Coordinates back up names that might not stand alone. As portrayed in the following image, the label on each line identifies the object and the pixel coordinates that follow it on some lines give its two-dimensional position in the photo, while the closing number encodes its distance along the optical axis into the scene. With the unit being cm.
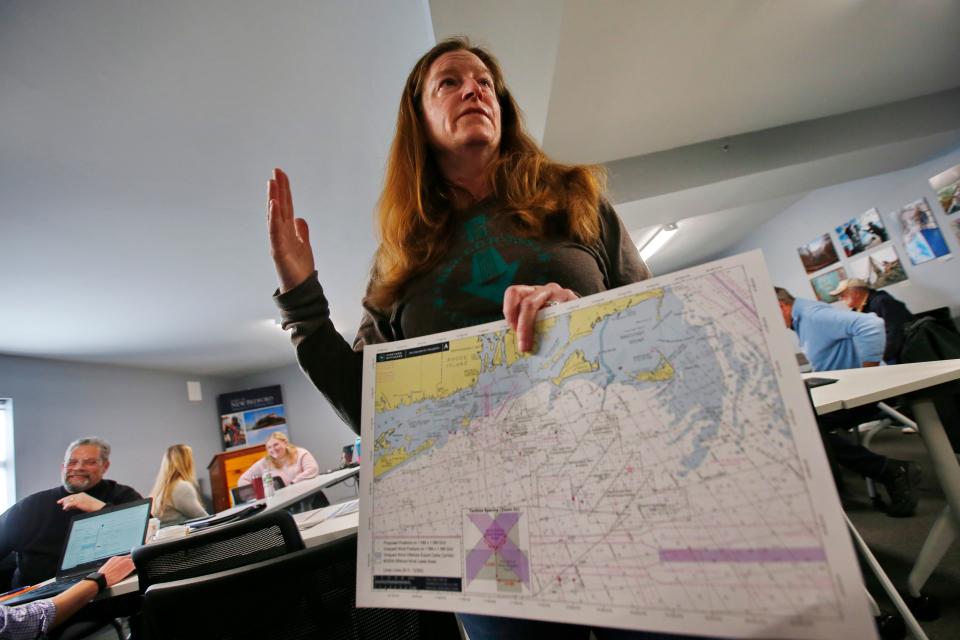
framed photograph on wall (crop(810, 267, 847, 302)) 542
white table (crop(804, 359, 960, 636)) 129
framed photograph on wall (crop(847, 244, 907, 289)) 466
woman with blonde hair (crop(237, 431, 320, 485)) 459
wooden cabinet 643
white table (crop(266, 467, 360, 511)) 295
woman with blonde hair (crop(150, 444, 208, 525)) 375
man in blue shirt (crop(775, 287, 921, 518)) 234
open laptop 181
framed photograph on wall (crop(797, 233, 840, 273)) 549
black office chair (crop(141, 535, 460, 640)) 68
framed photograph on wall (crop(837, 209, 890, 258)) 476
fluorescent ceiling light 532
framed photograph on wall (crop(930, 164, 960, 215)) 390
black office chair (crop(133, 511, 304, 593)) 98
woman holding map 68
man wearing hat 412
